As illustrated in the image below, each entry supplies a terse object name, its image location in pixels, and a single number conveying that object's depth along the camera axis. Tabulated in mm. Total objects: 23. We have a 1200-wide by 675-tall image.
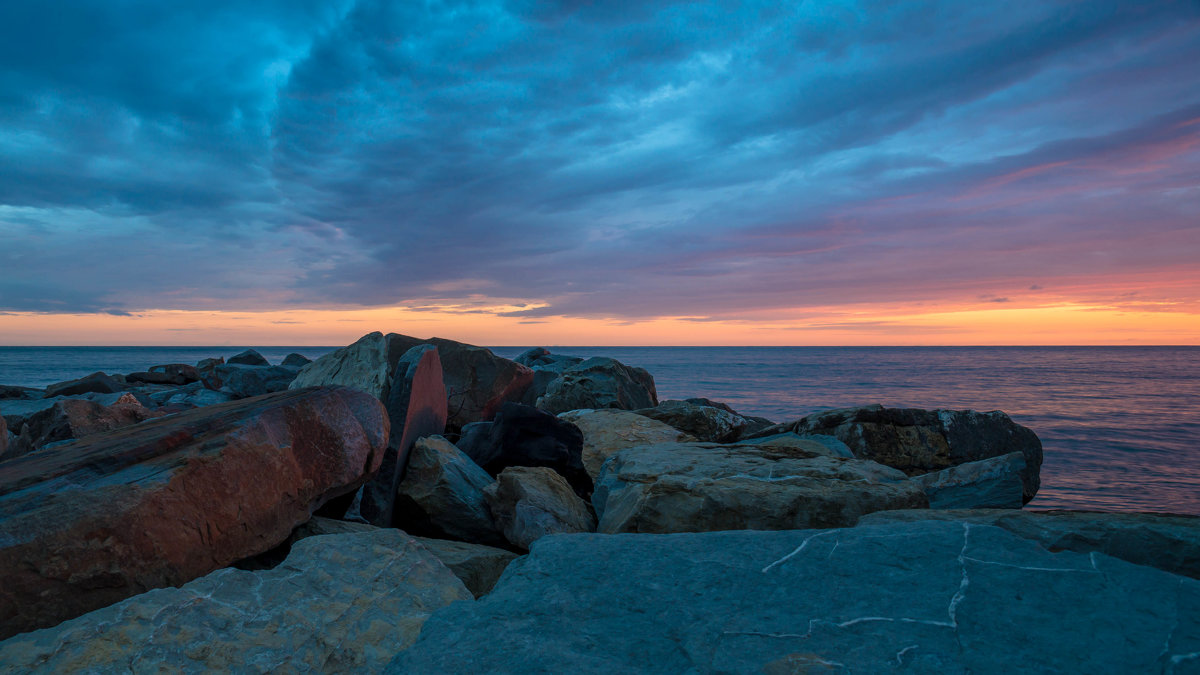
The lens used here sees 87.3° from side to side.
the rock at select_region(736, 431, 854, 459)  5355
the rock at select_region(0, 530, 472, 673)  2162
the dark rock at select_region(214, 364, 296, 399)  11847
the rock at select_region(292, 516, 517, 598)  3398
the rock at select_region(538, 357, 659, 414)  10258
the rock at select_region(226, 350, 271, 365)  20016
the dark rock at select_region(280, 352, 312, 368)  22708
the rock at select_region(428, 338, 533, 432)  8742
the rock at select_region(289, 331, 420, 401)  7395
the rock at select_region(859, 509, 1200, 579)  2658
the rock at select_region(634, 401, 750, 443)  7922
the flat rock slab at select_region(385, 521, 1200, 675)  1814
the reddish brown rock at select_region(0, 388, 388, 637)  2600
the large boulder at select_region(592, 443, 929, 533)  3705
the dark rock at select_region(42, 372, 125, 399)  13430
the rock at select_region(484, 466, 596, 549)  4277
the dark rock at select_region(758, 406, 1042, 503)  7219
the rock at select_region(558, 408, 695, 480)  6599
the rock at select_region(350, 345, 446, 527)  4699
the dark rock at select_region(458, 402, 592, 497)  5832
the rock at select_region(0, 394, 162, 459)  6391
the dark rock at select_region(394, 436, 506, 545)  4645
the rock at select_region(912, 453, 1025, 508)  5570
